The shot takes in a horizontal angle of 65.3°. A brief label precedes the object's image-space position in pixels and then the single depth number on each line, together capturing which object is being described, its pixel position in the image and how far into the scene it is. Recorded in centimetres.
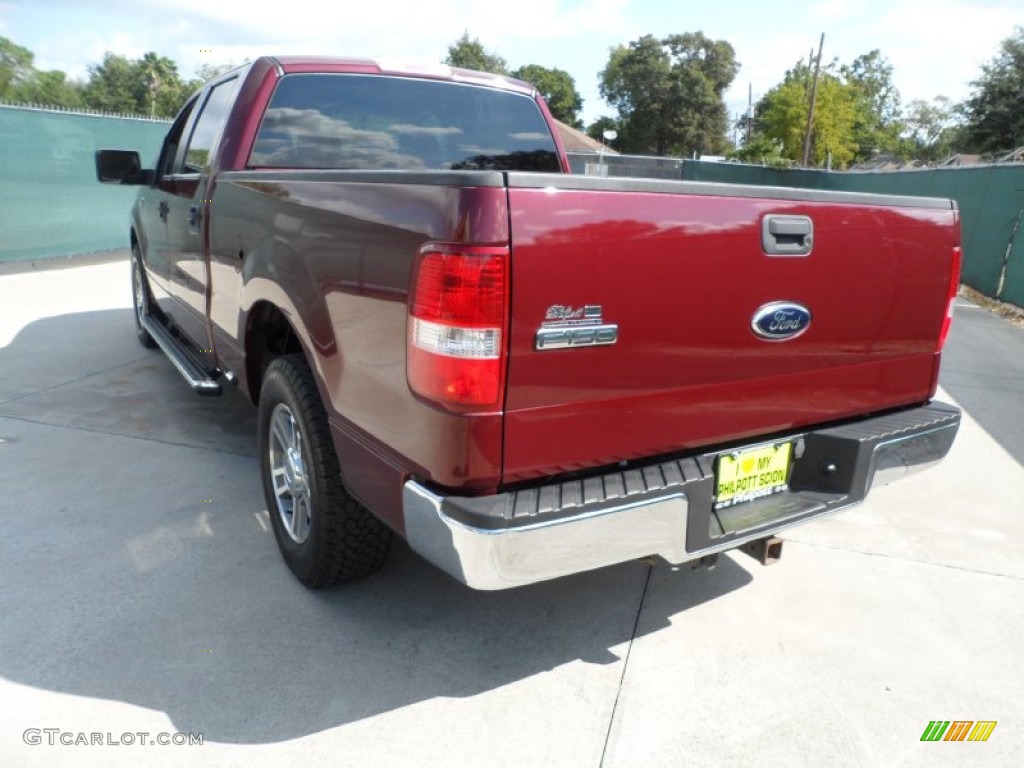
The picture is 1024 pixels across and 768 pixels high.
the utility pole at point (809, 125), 4329
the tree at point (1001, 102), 3109
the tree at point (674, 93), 7131
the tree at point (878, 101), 7138
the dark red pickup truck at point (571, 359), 202
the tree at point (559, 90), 9381
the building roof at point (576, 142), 4835
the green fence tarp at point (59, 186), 1073
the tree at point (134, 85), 6838
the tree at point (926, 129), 7581
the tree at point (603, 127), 7756
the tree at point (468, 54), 6644
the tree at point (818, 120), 5038
